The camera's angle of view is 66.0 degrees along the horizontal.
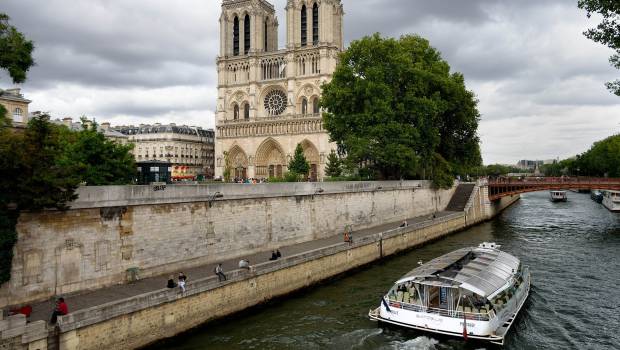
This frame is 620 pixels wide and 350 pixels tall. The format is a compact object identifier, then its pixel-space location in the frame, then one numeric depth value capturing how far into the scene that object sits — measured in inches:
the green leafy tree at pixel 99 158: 1025.5
